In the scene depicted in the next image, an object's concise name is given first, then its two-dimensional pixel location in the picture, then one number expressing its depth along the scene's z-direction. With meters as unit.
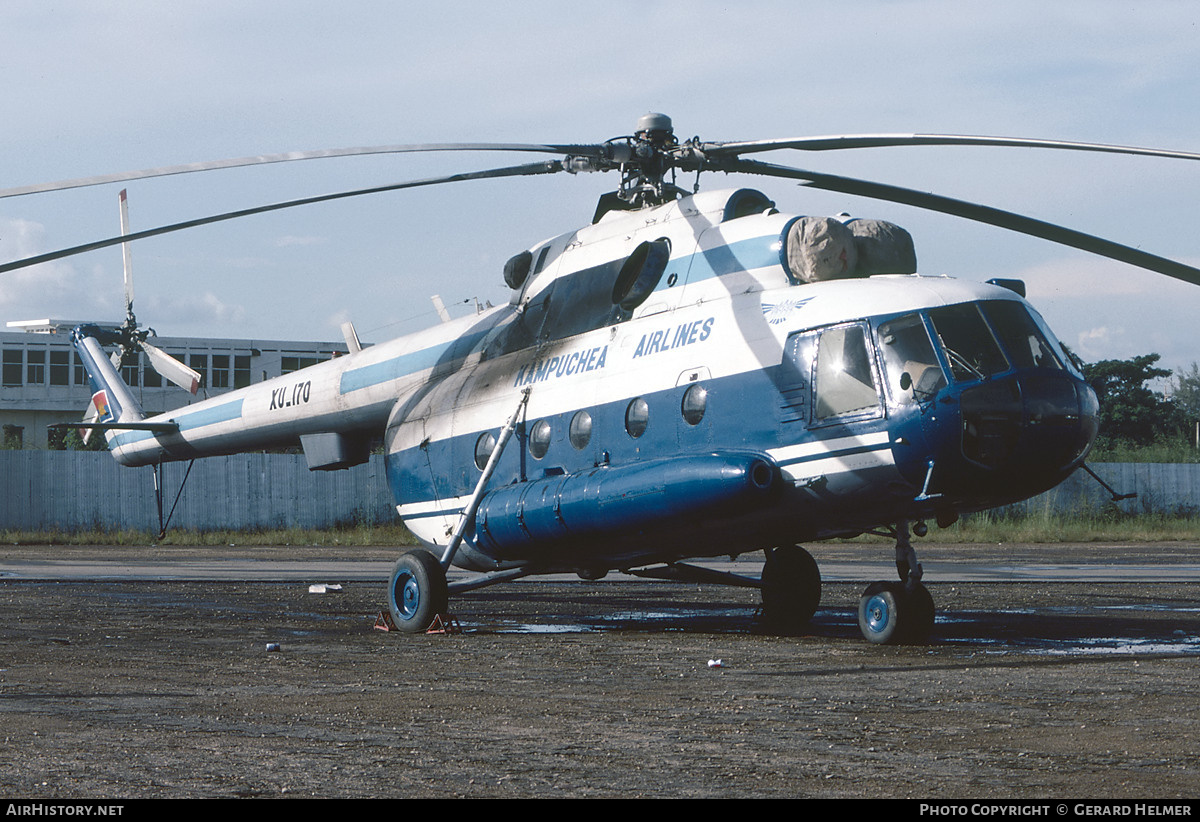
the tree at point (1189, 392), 104.00
